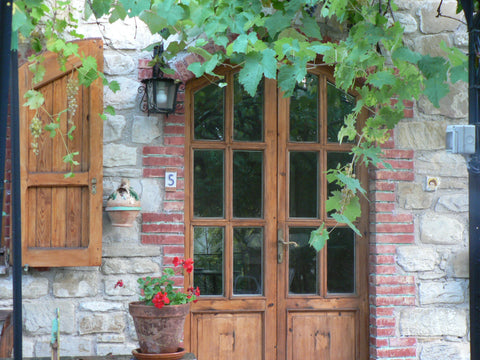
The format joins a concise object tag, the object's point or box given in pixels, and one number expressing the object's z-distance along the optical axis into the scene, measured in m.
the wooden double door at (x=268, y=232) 4.17
